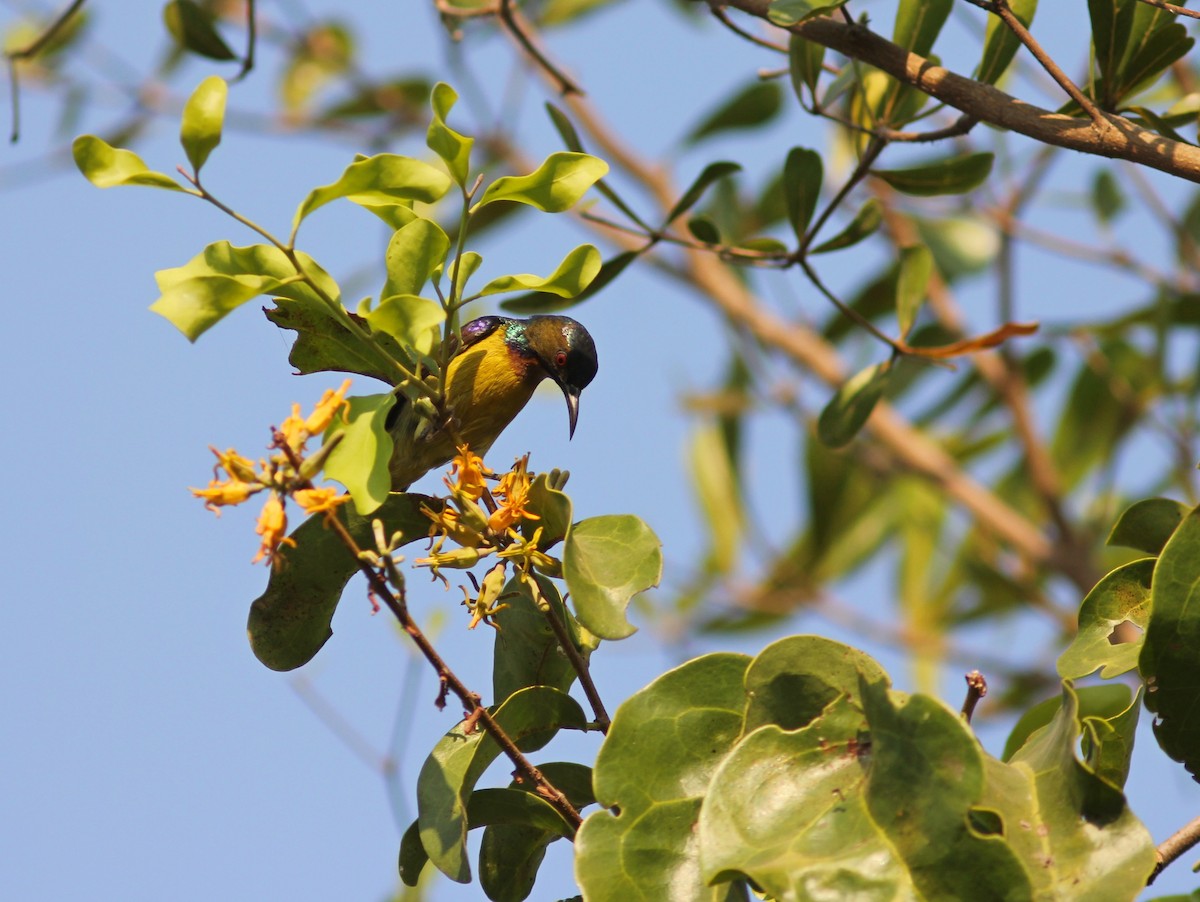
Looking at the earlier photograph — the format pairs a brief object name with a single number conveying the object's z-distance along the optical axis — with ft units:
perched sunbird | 18.29
